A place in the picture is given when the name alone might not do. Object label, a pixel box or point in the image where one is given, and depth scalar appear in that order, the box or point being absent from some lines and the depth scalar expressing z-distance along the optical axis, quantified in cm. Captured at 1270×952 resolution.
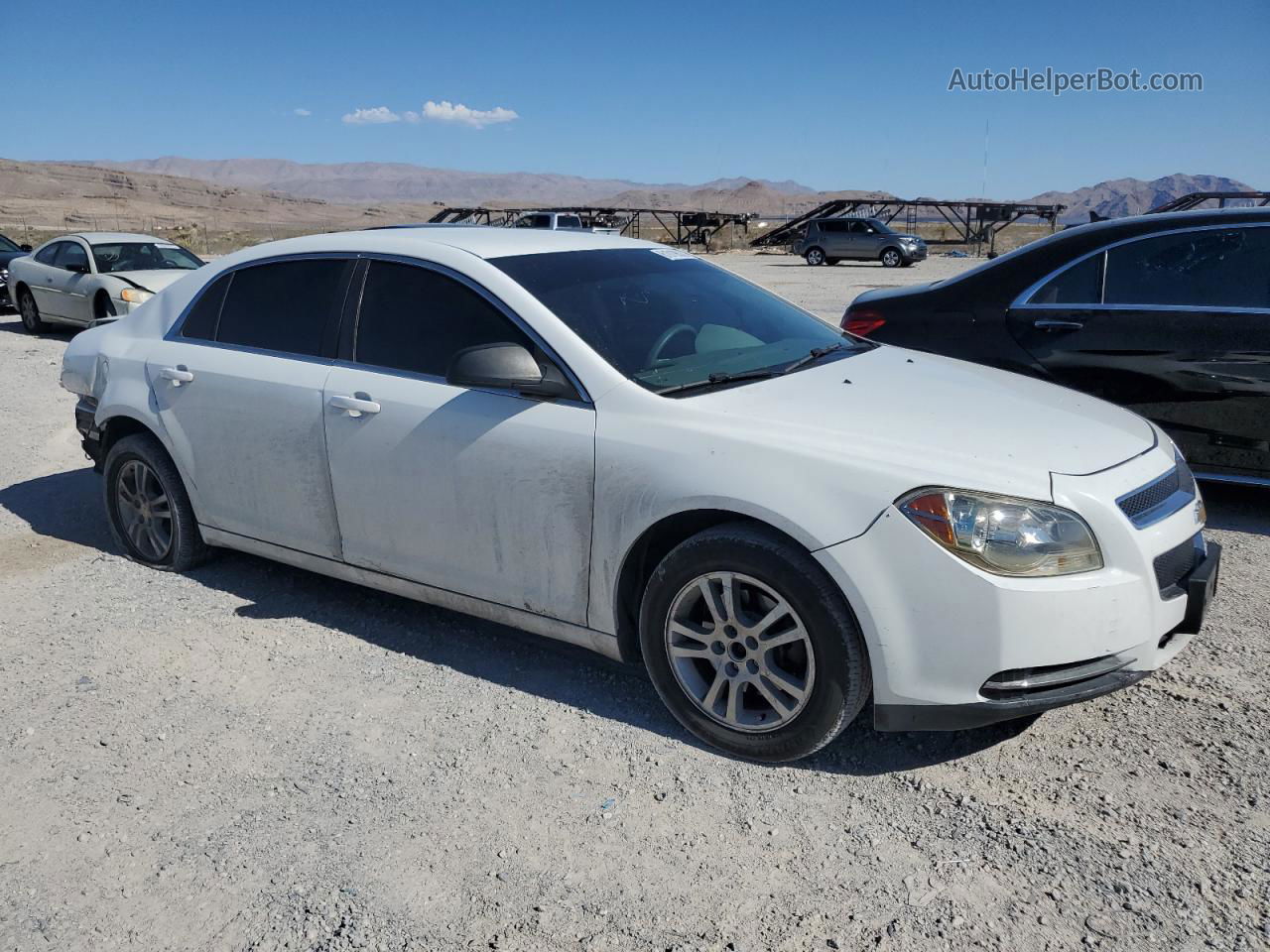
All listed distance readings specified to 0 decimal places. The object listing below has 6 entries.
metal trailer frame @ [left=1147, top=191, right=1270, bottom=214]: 2211
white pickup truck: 3316
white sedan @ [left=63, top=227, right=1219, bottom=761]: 302
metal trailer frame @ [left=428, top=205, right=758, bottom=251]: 4988
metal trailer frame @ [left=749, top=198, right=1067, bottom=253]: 4719
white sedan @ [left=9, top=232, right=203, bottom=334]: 1404
